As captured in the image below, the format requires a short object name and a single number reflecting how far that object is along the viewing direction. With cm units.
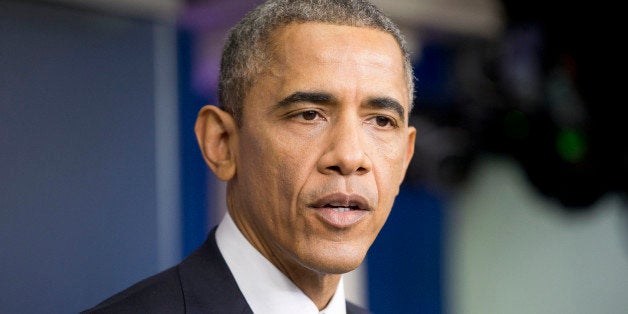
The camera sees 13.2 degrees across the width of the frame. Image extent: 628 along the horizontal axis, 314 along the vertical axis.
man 214
